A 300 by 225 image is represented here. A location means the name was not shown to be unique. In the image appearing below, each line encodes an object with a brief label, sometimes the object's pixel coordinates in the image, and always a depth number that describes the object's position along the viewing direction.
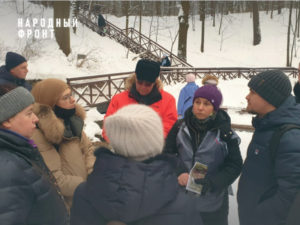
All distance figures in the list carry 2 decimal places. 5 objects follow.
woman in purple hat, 2.22
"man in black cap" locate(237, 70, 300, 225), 1.70
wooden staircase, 22.45
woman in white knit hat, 1.25
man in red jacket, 3.00
